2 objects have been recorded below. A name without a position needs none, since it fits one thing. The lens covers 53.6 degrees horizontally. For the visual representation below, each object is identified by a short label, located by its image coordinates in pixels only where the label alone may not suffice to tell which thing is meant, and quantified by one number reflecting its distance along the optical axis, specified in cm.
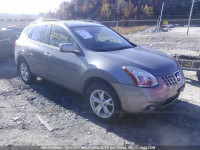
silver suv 315
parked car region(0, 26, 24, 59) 835
